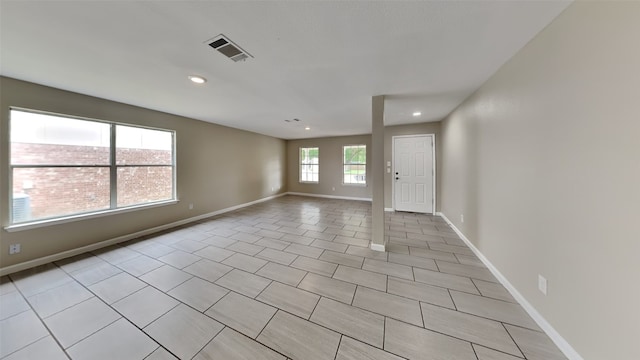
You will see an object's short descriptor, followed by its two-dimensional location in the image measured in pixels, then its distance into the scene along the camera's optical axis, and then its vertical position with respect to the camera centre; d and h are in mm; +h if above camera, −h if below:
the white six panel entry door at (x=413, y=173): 4832 +142
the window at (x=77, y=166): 2436 +202
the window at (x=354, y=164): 6637 +500
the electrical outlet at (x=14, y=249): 2327 -845
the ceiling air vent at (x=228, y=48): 1632 +1182
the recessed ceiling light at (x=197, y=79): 2312 +1224
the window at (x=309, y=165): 7387 +541
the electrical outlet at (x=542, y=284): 1490 -831
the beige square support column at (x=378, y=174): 2879 +68
